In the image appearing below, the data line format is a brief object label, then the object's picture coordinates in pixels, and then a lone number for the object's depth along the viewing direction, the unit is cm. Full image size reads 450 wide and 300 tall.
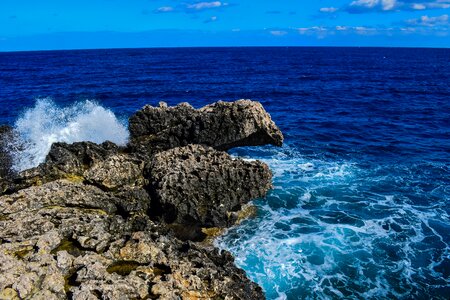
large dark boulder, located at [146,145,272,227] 2009
